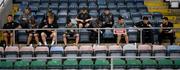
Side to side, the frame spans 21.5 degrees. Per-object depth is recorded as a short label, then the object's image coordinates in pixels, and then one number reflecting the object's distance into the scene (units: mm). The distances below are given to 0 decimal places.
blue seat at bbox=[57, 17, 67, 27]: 13953
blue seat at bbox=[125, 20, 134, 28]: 13832
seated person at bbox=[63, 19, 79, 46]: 12797
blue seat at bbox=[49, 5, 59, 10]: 15164
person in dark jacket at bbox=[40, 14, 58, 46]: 12781
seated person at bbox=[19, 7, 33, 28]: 13207
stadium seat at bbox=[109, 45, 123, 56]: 11977
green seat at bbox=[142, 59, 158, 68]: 11312
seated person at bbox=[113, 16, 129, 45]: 12595
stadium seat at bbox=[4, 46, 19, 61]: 11938
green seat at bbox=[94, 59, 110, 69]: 11219
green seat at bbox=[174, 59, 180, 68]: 11375
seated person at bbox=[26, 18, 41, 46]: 12789
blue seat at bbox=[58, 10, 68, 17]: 14455
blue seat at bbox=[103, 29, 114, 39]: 13297
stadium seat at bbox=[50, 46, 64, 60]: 11922
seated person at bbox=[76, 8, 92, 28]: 13242
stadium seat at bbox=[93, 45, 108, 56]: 11953
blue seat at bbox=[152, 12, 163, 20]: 14573
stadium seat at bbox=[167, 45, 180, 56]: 12141
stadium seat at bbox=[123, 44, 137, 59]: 12023
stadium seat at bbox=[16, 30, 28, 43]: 13414
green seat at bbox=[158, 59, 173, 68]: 11352
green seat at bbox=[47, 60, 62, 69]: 11219
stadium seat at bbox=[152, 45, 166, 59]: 12070
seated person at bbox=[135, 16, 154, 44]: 13078
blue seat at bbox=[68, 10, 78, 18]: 14391
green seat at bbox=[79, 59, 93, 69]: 11272
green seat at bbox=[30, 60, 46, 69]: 11211
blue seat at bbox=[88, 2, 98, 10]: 15148
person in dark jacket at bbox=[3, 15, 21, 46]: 12891
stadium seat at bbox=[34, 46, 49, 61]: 11914
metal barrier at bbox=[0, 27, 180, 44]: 12577
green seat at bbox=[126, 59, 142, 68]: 11258
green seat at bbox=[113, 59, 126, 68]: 11235
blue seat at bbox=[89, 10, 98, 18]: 14445
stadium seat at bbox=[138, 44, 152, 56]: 12043
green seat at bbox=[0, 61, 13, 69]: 11180
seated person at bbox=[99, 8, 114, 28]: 13352
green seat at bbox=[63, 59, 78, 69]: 11266
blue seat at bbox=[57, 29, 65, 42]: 13422
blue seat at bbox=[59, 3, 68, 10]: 15172
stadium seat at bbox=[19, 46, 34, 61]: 11961
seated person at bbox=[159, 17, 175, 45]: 13180
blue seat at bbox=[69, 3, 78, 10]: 15195
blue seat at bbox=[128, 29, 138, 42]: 13383
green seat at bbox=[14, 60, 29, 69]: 11195
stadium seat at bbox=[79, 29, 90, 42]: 13336
